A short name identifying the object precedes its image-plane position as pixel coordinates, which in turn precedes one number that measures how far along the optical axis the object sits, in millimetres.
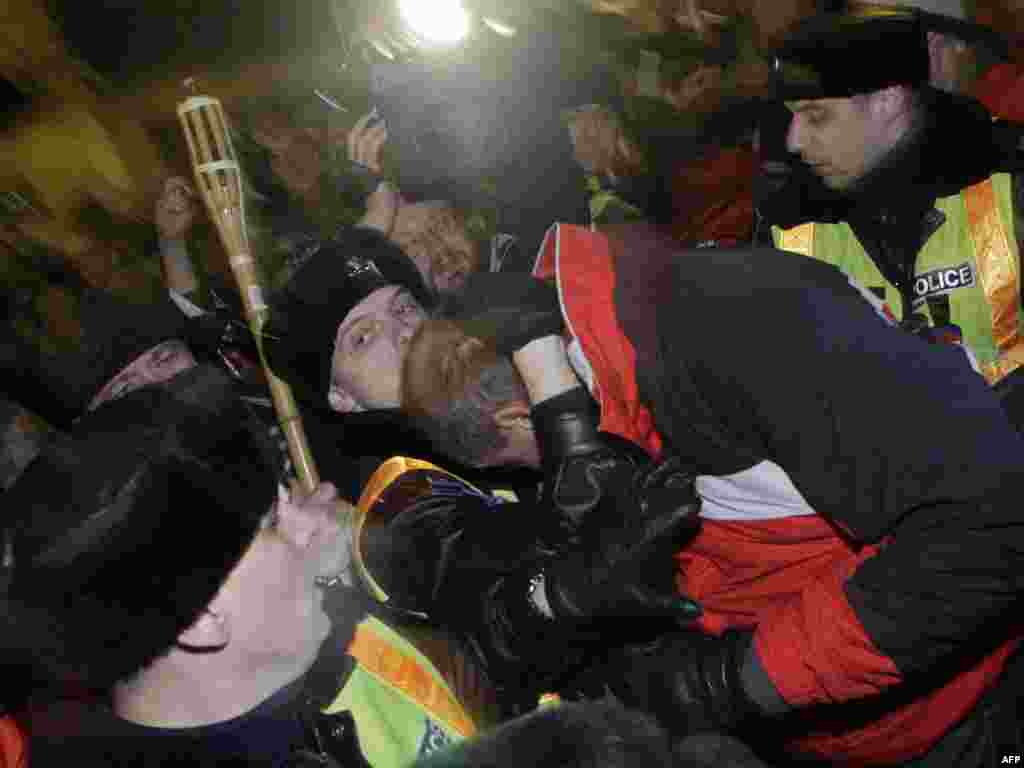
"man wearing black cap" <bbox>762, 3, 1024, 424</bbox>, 2025
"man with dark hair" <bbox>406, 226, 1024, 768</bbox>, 1063
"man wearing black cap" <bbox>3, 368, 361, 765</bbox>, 1089
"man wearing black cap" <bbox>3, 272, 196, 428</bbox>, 2133
